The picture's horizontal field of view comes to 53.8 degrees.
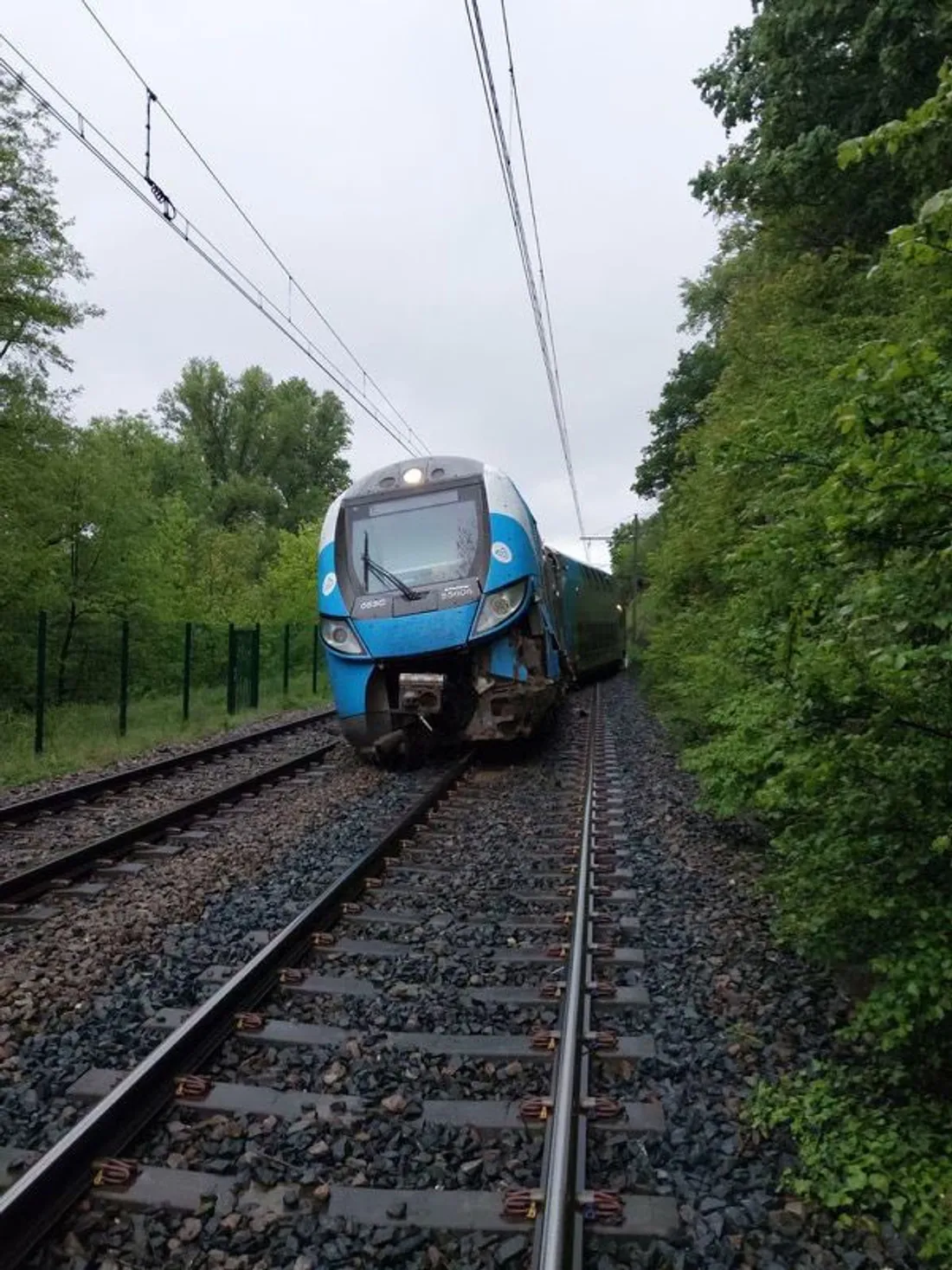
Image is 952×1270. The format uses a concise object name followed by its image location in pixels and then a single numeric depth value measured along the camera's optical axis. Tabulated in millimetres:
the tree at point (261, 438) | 50688
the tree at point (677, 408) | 35156
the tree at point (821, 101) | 8797
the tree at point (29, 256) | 18078
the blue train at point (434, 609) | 9617
